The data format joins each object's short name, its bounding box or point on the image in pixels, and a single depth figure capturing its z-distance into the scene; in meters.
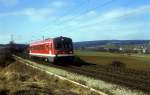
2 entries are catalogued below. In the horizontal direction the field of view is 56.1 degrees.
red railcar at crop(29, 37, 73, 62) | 14.90
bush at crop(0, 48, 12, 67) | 22.11
